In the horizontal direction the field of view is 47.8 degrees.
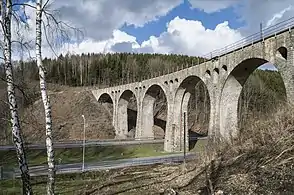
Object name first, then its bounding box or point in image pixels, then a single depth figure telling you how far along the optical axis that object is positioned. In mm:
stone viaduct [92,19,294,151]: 22439
